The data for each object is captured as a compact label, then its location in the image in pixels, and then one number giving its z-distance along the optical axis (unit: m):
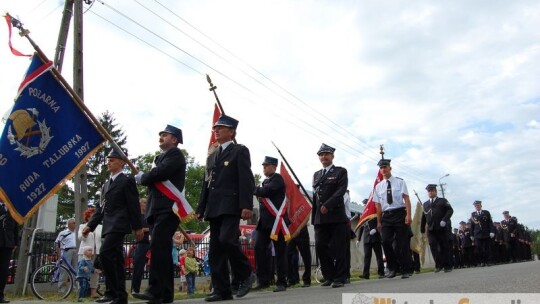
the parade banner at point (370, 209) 12.89
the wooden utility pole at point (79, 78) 12.80
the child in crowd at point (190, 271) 11.42
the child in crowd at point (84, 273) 10.48
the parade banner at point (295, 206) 10.95
